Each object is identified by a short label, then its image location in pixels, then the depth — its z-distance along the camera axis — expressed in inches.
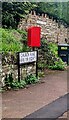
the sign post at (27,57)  365.7
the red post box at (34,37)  400.2
